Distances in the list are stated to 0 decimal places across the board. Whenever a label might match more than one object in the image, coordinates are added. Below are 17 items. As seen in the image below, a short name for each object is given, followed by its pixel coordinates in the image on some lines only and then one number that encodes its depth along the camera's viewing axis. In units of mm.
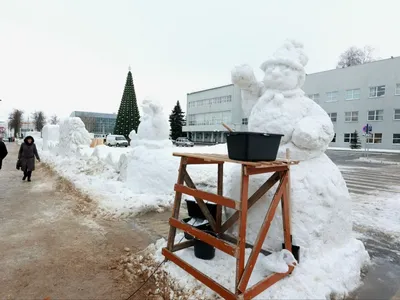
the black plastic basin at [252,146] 2324
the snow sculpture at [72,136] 12195
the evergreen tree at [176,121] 42219
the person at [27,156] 8859
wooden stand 2326
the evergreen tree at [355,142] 29266
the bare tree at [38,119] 56019
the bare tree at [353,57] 40656
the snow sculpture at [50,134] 19409
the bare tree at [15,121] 54156
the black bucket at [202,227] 3366
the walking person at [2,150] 7229
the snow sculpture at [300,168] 3027
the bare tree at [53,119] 60281
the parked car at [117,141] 22984
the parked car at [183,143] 30094
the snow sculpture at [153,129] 7285
